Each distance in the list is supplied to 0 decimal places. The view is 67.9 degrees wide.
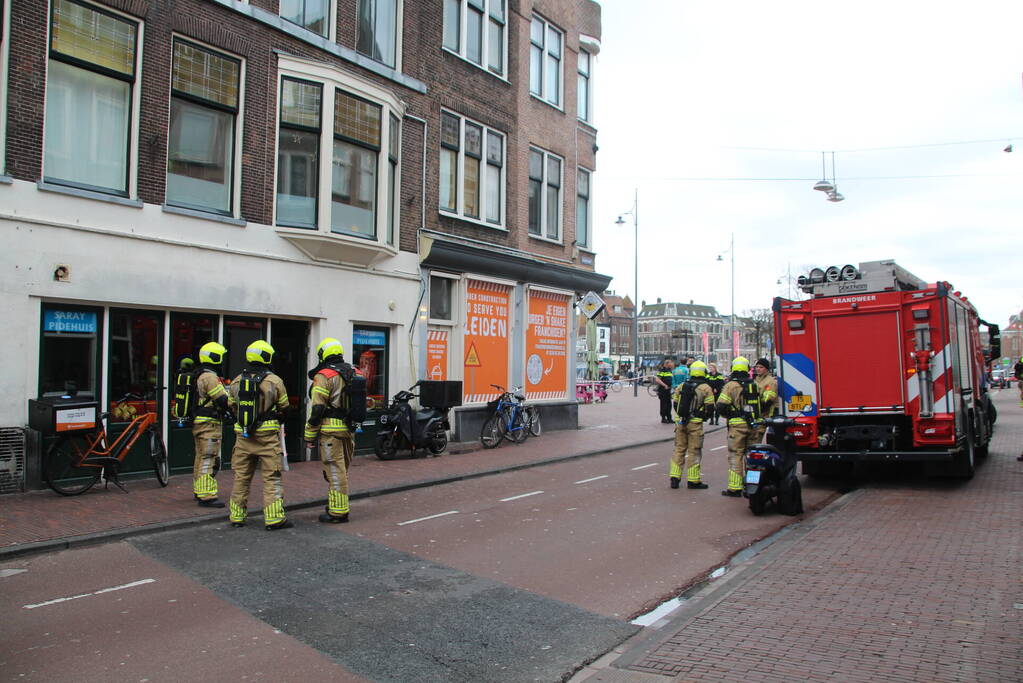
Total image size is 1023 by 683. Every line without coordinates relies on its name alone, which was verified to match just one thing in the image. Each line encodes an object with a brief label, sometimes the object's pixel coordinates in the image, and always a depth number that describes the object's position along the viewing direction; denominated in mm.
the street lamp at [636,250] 39578
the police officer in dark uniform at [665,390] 21031
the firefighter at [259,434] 7727
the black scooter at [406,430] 13359
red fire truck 10016
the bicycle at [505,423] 15422
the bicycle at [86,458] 9039
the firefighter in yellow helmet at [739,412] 9531
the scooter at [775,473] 8438
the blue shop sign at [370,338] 14109
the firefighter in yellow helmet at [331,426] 8078
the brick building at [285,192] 9766
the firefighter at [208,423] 8758
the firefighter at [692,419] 9883
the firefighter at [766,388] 10023
